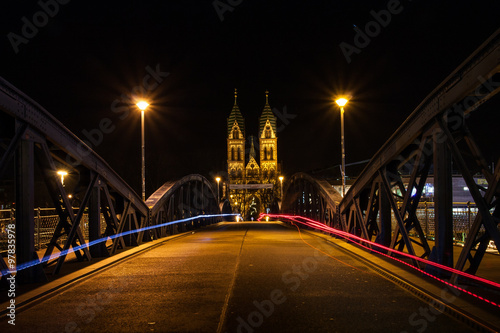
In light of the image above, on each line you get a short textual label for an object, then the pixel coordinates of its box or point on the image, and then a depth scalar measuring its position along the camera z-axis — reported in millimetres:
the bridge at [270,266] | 5758
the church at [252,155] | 140250
